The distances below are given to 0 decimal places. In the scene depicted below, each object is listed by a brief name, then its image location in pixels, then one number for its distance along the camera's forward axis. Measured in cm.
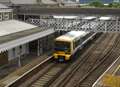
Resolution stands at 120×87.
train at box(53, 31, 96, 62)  3556
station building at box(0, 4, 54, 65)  3181
